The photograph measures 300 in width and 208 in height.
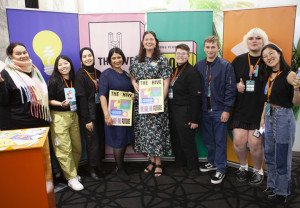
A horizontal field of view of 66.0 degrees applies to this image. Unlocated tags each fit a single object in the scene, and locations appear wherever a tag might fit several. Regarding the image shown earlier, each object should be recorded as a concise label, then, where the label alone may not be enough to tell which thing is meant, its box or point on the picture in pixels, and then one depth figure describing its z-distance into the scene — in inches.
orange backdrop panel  114.7
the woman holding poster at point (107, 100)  117.0
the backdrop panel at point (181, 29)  133.0
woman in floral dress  119.3
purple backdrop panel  121.3
